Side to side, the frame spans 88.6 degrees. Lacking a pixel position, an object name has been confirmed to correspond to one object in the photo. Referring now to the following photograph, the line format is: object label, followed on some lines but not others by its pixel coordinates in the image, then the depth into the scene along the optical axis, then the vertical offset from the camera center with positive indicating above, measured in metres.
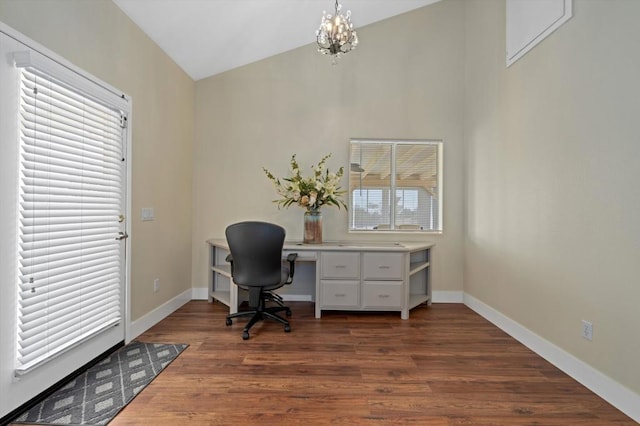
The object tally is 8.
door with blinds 1.83 -0.03
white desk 3.53 -0.69
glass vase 3.82 -0.16
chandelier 2.72 +1.51
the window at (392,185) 4.17 +0.36
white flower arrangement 3.70 +0.29
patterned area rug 1.80 -1.13
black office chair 2.89 -0.41
